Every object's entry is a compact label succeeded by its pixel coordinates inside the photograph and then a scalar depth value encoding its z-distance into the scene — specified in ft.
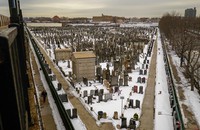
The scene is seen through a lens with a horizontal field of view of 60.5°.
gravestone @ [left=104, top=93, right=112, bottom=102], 40.65
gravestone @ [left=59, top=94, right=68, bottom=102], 37.95
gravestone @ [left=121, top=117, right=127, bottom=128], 30.52
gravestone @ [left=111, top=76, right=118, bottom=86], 49.43
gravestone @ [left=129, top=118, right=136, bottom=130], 29.94
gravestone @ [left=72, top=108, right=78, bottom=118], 32.17
